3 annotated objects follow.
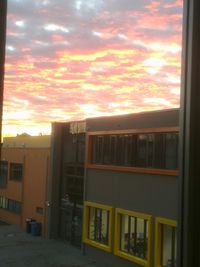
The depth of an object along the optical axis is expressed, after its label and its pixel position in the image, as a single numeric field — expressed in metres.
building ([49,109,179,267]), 11.39
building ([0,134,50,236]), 19.53
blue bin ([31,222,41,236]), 19.30
